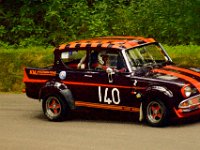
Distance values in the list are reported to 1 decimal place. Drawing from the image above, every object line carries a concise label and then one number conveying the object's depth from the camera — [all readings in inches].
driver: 478.9
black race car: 439.5
